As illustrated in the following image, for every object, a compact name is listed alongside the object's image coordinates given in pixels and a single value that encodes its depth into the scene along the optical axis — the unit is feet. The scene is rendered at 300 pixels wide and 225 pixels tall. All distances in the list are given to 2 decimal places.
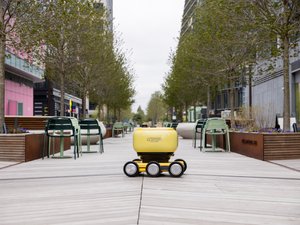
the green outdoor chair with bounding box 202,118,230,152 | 48.47
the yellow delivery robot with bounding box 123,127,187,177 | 25.73
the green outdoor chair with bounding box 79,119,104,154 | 50.94
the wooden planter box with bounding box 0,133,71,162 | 37.77
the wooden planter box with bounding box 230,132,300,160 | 38.01
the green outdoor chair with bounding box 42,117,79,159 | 41.52
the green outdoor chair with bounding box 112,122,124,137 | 108.91
